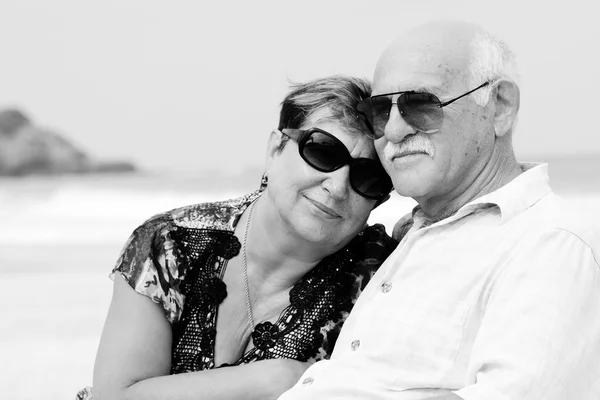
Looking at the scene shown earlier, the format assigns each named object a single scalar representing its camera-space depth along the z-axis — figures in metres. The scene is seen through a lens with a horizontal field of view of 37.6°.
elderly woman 2.84
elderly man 2.17
